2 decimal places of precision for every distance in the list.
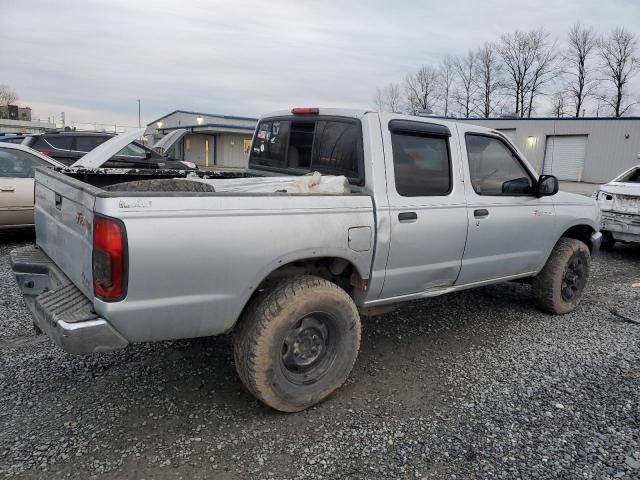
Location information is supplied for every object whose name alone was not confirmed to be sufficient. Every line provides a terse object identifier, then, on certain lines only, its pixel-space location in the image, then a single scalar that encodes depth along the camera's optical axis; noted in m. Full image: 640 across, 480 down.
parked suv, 11.32
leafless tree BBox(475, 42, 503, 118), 60.09
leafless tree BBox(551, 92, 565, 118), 55.34
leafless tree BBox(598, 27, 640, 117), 50.59
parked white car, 8.02
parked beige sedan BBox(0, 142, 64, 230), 7.14
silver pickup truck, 2.51
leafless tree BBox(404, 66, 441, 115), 63.44
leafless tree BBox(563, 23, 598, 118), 53.66
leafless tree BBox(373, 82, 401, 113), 56.63
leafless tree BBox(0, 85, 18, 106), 79.38
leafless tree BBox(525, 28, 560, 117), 56.69
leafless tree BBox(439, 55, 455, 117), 63.94
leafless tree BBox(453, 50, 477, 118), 61.81
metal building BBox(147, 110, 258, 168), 38.28
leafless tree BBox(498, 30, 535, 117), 57.56
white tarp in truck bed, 3.40
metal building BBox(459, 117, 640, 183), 28.47
